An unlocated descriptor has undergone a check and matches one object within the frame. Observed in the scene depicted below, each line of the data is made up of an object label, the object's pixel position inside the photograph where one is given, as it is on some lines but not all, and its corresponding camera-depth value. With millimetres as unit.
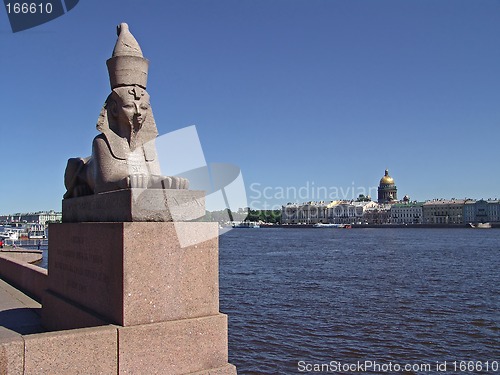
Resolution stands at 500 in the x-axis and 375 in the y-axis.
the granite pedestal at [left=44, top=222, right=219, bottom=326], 3271
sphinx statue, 4098
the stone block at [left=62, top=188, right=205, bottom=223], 3410
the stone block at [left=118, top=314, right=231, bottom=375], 3170
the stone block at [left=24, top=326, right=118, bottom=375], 2883
